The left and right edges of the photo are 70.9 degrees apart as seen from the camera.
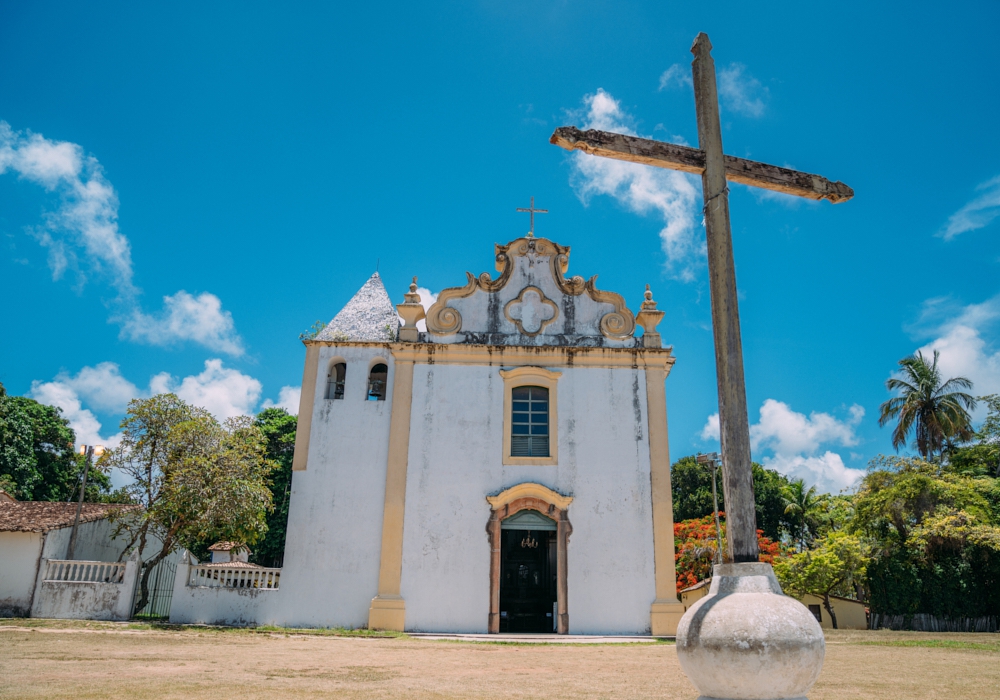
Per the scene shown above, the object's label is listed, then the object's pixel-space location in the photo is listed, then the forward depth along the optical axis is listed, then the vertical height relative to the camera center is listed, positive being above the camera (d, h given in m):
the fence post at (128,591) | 14.73 -0.43
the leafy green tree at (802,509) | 37.03 +3.84
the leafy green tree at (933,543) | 18.86 +1.19
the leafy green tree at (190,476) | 15.20 +2.03
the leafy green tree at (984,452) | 26.67 +5.09
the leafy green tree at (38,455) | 27.64 +4.56
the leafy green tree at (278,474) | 29.88 +4.28
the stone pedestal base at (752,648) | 4.29 -0.38
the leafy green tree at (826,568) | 20.77 +0.49
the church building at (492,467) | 14.90 +2.36
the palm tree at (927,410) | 31.66 +7.89
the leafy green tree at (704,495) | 36.38 +4.47
